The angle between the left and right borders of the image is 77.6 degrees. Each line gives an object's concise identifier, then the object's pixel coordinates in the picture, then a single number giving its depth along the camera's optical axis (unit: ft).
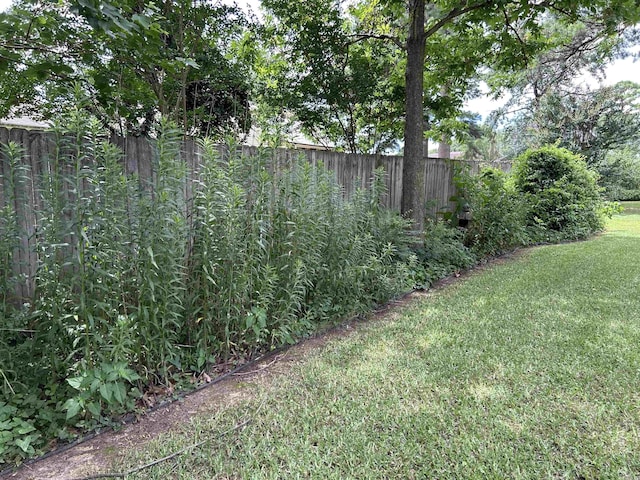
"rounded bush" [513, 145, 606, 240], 26.73
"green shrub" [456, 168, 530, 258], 20.63
